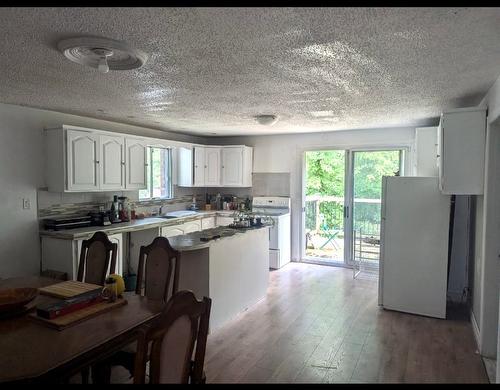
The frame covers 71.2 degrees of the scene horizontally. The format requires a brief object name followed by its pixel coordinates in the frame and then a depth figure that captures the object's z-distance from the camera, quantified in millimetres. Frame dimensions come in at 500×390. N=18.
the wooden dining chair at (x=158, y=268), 2516
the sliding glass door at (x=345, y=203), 5551
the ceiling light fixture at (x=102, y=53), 1888
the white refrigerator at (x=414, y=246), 3710
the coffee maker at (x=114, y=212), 4500
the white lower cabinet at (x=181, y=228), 4901
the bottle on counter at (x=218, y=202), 6552
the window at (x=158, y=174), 5492
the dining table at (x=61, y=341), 1419
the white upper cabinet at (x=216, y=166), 5988
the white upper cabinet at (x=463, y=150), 3064
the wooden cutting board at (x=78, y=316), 1784
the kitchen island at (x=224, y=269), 3273
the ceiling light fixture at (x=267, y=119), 4047
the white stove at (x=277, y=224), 5633
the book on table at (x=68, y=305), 1860
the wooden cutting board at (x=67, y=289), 2203
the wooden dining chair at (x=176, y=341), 1185
